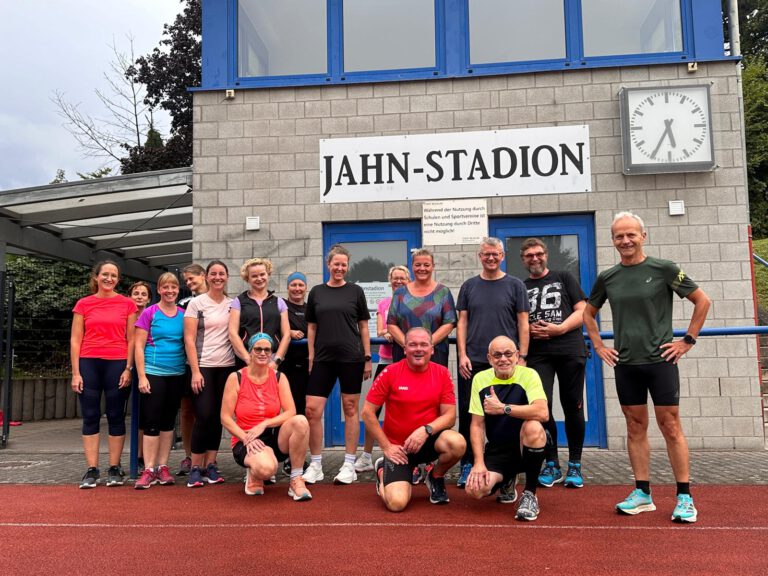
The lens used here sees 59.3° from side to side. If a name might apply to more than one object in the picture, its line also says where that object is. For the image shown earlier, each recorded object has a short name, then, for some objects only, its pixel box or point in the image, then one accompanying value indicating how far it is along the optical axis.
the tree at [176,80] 20.92
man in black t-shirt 5.16
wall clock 7.42
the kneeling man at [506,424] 4.31
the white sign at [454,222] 7.66
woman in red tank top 4.92
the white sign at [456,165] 7.62
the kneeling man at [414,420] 4.57
